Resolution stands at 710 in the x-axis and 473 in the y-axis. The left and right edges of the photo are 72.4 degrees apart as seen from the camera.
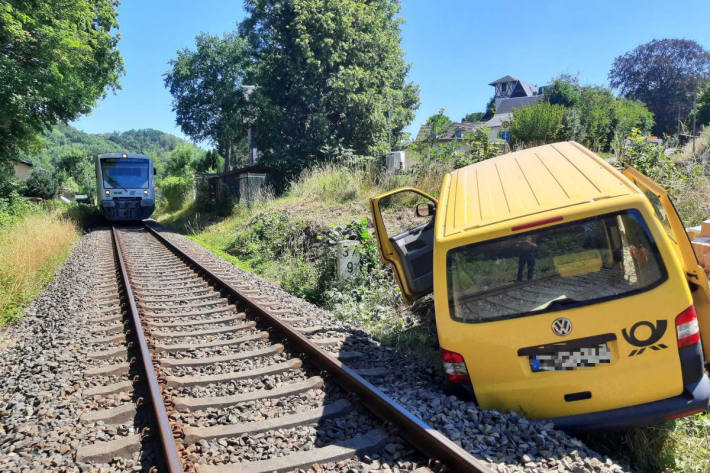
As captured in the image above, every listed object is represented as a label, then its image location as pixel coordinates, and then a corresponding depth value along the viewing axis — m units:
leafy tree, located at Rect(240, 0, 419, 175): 23.47
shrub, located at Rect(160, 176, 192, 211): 28.75
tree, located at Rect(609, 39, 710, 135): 59.53
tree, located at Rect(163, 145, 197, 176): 68.12
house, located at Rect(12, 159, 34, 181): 51.26
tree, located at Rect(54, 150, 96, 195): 76.19
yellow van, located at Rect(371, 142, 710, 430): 3.03
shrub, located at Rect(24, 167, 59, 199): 46.06
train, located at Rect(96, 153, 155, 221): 20.23
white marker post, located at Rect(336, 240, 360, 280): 7.99
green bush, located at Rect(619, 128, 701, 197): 8.34
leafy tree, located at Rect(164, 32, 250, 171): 39.91
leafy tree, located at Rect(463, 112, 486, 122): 95.00
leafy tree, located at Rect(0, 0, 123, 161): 14.59
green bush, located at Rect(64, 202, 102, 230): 22.17
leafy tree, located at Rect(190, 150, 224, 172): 61.88
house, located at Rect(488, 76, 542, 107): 94.75
